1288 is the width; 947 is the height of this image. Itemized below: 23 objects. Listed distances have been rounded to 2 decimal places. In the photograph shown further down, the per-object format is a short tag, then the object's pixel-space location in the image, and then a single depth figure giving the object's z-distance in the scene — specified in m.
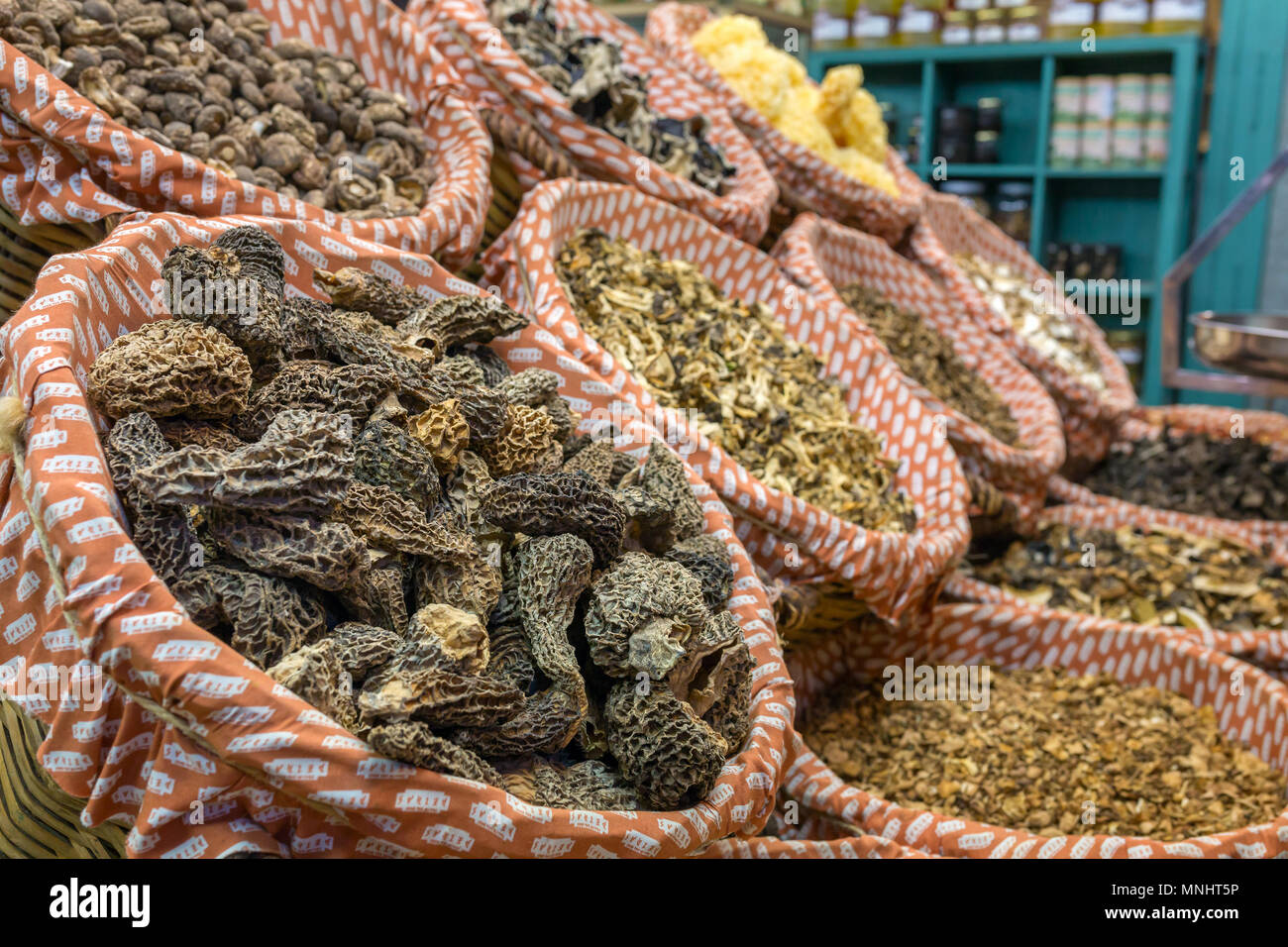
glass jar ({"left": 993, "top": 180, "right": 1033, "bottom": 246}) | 4.77
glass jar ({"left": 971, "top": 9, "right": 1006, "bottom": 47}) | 4.62
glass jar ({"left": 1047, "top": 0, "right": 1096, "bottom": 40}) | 4.47
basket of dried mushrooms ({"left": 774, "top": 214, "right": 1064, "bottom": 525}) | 2.09
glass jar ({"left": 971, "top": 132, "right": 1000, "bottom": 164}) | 4.72
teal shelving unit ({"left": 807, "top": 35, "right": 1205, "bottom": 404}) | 4.38
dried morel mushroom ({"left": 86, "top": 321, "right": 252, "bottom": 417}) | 0.88
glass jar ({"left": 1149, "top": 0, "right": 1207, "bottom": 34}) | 4.32
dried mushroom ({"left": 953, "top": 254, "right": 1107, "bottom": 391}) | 2.91
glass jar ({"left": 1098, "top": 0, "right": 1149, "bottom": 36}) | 4.39
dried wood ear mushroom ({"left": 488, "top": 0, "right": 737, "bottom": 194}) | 1.97
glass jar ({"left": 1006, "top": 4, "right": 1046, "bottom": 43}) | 4.56
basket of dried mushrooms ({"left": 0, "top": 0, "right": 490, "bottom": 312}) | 1.21
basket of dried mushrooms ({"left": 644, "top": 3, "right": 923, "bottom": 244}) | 2.52
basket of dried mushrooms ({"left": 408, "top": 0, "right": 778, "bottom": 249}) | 1.85
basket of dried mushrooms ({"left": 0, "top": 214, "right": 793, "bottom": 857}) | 0.72
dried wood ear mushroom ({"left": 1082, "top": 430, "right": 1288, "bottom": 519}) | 2.52
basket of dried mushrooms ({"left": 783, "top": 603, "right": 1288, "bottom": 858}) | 1.31
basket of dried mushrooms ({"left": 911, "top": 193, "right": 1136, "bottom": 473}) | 2.73
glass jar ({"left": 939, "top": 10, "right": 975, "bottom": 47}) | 4.69
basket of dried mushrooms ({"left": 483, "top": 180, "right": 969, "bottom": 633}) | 1.46
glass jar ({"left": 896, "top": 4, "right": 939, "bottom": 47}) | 4.78
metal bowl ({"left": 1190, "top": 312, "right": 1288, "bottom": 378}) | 2.03
